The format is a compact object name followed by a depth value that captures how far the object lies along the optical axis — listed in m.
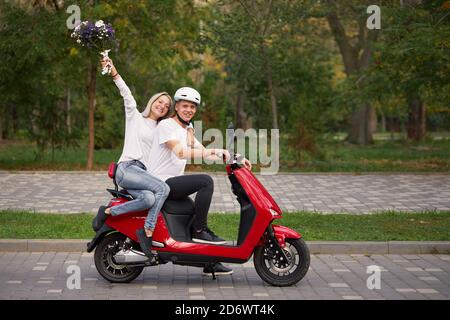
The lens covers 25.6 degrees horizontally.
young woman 8.62
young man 8.63
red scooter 8.55
